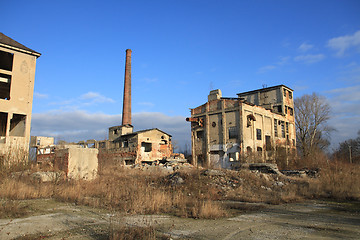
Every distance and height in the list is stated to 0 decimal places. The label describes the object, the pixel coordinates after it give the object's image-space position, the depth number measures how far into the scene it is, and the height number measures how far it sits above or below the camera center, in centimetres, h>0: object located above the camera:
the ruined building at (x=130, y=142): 3475 +201
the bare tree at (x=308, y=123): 4079 +542
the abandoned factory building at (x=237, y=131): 3061 +329
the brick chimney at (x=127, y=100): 3916 +850
